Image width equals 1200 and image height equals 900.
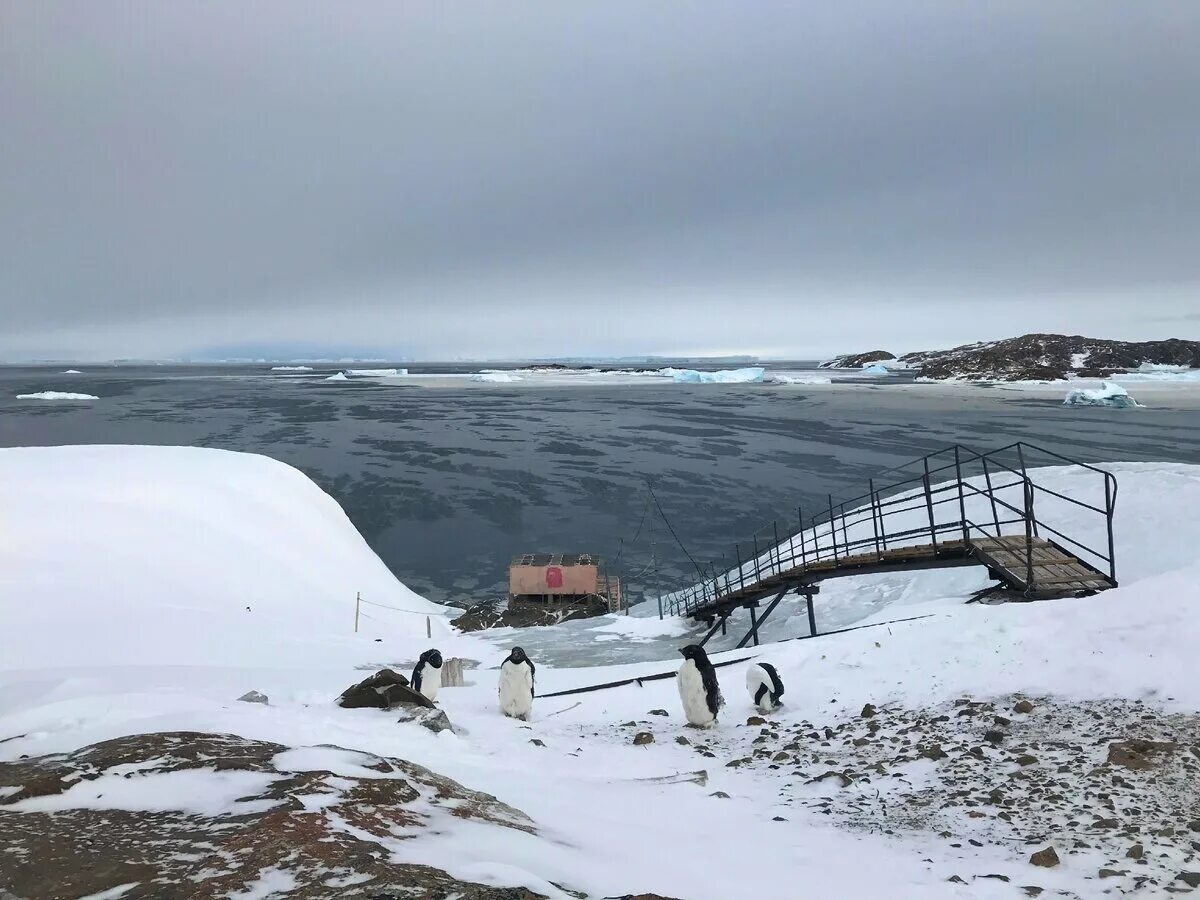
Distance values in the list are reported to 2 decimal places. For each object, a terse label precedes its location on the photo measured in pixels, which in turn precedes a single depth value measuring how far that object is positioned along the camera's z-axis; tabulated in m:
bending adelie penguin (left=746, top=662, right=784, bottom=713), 8.57
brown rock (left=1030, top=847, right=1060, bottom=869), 4.32
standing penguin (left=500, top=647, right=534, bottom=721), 9.01
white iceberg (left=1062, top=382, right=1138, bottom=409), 64.31
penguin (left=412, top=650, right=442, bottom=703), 10.16
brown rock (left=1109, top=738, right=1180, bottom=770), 5.31
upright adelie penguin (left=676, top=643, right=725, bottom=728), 8.42
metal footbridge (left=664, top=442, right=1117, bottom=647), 10.86
